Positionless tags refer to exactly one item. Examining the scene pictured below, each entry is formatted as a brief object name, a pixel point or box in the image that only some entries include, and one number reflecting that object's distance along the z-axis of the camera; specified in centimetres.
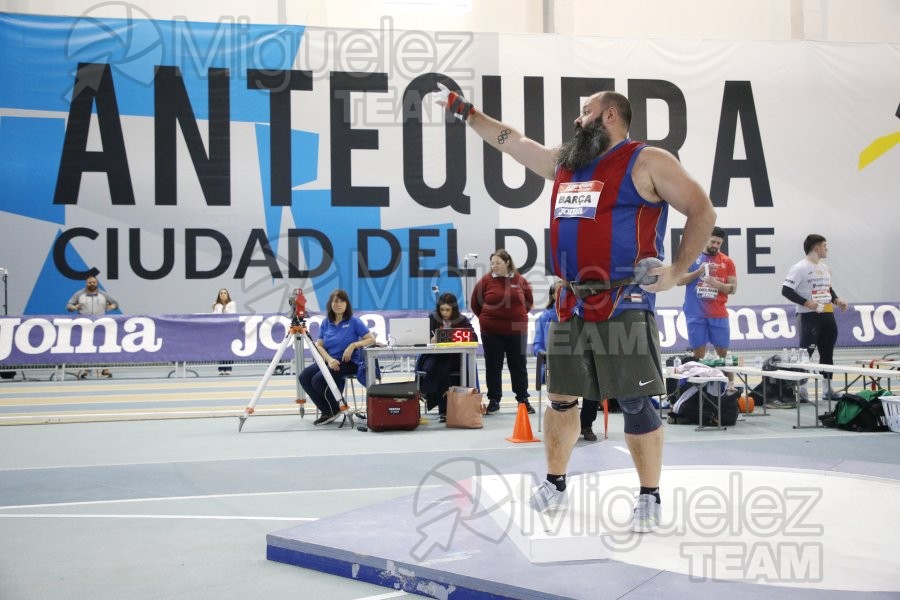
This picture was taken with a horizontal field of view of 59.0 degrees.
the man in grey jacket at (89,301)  1254
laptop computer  787
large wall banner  1338
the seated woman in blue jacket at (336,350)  762
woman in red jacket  815
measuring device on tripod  709
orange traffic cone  648
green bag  683
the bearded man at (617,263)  306
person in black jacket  833
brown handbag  731
